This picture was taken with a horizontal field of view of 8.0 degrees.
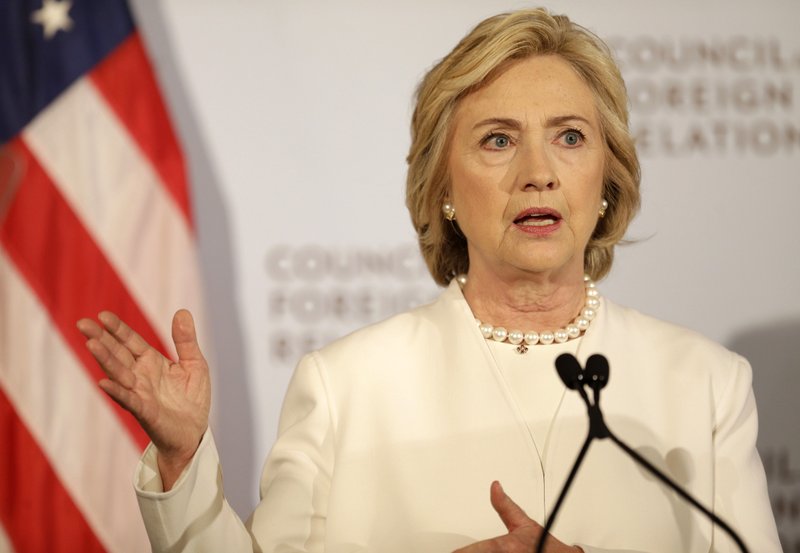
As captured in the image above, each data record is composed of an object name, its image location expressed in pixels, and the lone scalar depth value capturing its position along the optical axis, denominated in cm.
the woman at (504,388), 460
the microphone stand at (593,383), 440
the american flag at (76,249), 504
